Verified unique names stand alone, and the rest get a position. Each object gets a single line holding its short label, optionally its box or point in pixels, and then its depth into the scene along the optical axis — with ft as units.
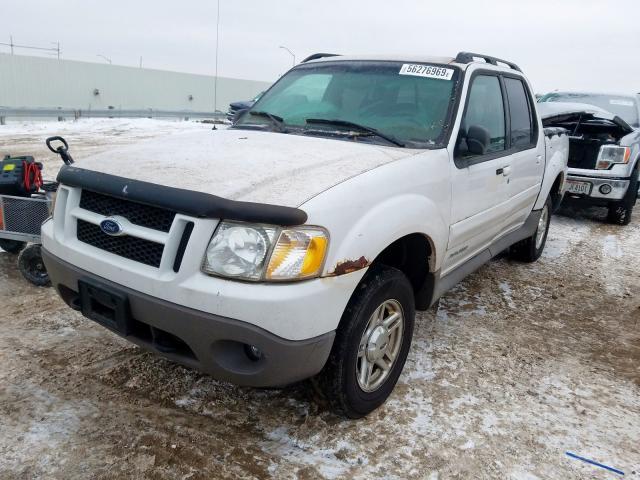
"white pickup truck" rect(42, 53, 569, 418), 6.50
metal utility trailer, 12.93
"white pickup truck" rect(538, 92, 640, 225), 23.54
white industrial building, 64.64
